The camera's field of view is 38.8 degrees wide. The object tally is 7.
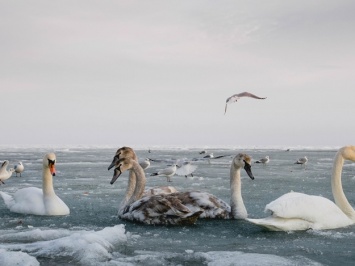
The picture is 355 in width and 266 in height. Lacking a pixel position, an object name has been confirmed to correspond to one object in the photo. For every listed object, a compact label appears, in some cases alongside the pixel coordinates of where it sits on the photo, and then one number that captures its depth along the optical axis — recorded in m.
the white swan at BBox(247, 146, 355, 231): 7.50
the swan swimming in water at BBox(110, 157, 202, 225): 8.61
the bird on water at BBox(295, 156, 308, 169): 33.40
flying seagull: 15.44
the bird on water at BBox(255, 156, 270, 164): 34.51
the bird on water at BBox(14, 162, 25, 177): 24.47
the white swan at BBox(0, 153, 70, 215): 9.96
